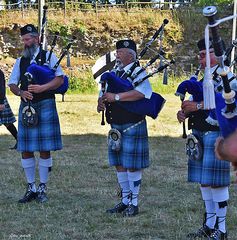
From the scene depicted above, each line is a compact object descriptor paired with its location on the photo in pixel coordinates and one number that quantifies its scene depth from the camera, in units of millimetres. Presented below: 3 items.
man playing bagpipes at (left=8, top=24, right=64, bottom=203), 9676
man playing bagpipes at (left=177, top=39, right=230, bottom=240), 7462
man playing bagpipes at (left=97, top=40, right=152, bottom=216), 8998
